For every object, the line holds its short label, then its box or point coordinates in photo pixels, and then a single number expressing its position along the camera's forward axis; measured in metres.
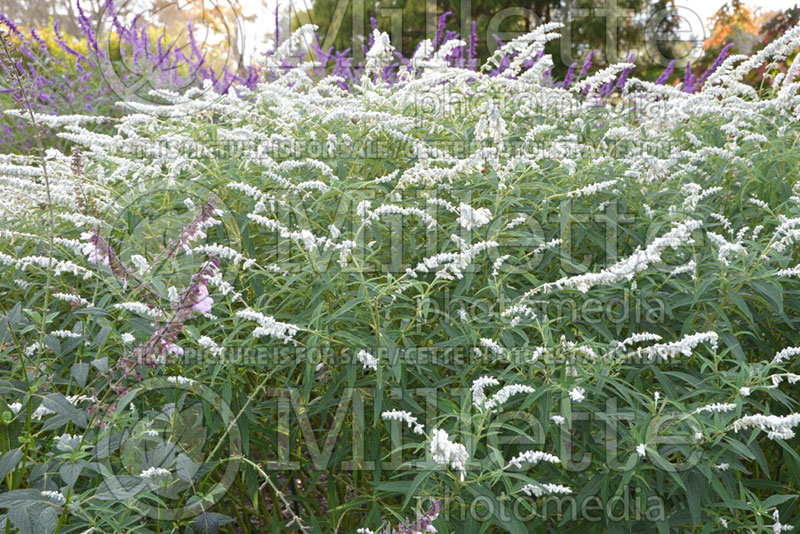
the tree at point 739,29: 12.13
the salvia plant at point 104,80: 7.45
